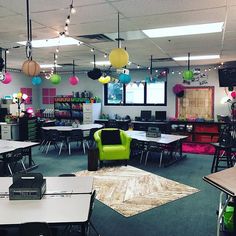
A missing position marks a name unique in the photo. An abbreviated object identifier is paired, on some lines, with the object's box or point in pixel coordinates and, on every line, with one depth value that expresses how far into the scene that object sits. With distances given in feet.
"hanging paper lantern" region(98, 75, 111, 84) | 28.63
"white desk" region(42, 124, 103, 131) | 28.86
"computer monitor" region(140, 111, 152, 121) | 36.47
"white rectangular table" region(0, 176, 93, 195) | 10.27
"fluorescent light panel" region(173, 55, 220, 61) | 26.99
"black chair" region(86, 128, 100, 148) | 29.99
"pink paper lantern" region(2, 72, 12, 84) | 25.42
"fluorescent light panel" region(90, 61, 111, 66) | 31.88
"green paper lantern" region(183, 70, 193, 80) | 24.66
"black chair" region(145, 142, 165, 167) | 23.89
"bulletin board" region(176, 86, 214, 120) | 34.22
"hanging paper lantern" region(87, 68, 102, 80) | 26.78
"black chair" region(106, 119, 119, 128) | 36.19
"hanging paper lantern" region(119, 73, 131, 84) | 22.54
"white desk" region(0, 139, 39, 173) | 18.95
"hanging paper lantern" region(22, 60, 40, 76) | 13.39
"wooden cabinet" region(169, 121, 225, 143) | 32.76
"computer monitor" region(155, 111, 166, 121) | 35.70
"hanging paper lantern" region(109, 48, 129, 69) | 13.25
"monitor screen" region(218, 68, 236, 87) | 26.58
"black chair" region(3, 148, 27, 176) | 19.22
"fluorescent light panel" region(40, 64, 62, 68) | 34.94
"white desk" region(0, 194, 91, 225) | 7.84
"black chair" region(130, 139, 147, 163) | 24.79
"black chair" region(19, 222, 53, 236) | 6.95
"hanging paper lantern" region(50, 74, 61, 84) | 26.45
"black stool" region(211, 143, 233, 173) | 19.85
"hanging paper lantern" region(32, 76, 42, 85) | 24.77
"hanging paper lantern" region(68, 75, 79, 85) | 28.89
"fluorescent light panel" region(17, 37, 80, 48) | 19.20
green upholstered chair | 22.53
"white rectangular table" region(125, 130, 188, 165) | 23.14
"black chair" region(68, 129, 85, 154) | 28.48
